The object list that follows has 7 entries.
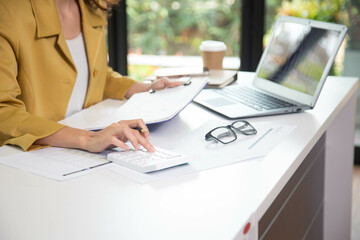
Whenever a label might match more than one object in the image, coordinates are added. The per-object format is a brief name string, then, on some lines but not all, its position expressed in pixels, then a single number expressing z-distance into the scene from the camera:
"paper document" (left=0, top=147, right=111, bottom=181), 1.07
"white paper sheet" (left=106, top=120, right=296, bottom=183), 1.08
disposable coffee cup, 2.04
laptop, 1.56
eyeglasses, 1.28
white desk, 0.83
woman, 1.22
